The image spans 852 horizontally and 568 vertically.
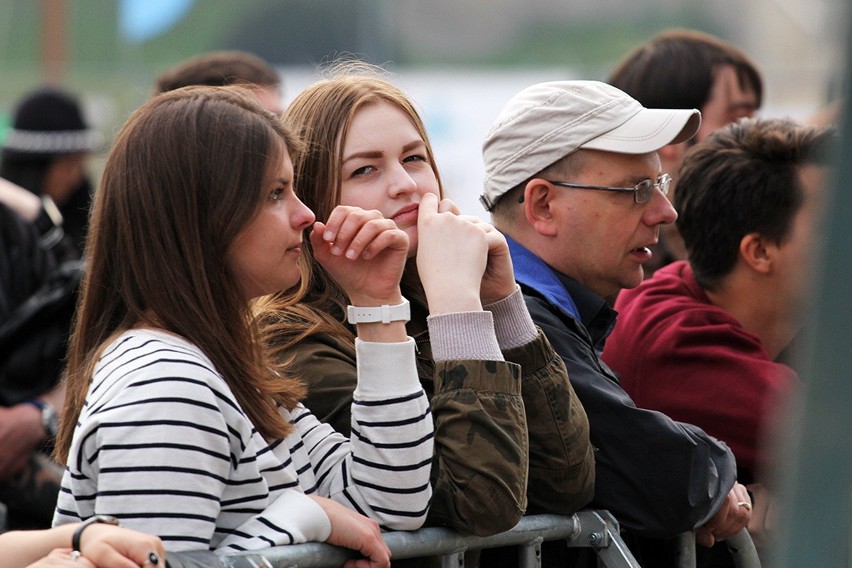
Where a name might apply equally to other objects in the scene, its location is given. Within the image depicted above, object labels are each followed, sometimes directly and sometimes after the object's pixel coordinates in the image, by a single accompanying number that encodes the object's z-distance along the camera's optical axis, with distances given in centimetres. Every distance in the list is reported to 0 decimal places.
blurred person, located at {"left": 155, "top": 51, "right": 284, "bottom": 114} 959
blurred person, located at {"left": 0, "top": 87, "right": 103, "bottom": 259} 1211
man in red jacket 641
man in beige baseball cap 590
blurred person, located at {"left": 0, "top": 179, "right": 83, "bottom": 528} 879
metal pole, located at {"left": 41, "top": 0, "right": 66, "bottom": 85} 3897
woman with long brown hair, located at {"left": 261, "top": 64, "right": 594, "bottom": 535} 477
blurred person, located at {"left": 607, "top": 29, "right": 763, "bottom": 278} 976
